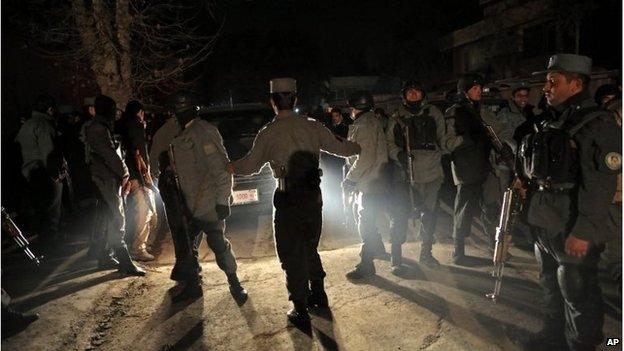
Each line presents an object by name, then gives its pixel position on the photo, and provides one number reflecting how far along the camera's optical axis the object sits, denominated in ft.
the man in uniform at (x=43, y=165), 19.36
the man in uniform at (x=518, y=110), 19.40
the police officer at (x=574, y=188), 8.55
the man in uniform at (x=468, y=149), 15.51
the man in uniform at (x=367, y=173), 14.35
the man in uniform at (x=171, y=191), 13.61
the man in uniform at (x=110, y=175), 15.80
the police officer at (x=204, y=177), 12.92
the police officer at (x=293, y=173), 11.82
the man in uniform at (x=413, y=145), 15.21
